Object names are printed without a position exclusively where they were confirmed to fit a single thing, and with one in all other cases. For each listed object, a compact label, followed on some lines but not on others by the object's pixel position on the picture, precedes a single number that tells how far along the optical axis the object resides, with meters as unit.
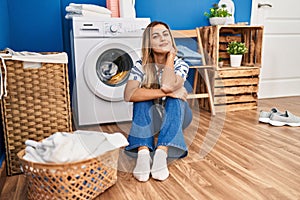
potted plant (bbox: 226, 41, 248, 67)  2.56
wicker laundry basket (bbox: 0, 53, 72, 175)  1.26
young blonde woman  1.35
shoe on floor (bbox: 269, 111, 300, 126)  2.11
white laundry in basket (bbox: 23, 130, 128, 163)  1.04
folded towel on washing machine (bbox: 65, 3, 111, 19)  1.99
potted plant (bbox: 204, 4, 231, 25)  2.61
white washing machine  1.94
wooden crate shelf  2.48
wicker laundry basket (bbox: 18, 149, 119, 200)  1.00
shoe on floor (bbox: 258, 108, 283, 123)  2.19
